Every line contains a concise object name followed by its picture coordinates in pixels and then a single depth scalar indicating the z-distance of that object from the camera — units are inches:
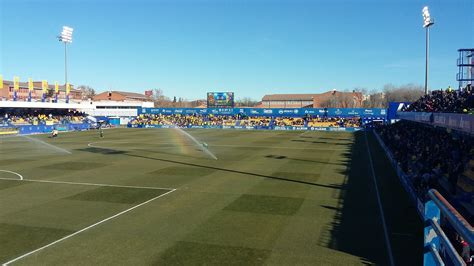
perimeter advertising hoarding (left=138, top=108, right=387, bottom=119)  3110.2
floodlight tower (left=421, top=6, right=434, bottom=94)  1861.5
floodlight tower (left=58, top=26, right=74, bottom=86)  3167.8
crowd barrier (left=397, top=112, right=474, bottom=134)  671.1
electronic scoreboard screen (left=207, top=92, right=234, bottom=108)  3848.4
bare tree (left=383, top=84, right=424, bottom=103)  5483.8
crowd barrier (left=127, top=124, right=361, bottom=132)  3125.0
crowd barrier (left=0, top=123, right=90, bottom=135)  2527.6
